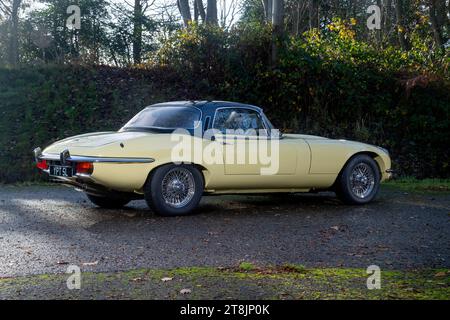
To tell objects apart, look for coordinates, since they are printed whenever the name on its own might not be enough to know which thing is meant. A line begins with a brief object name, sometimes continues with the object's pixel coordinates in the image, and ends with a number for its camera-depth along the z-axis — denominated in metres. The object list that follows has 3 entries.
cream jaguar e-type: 7.49
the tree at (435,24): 20.28
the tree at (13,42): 19.33
